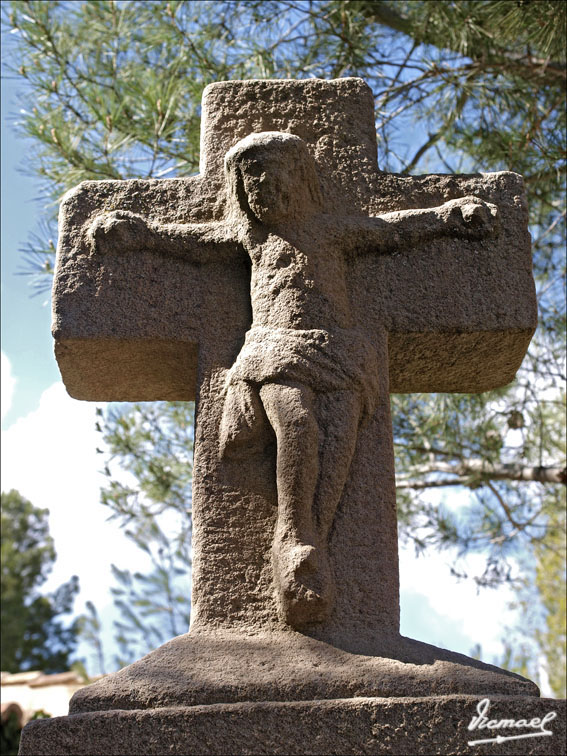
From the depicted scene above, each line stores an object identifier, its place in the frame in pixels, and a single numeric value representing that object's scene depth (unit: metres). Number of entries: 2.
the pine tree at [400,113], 4.29
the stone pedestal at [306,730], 1.68
